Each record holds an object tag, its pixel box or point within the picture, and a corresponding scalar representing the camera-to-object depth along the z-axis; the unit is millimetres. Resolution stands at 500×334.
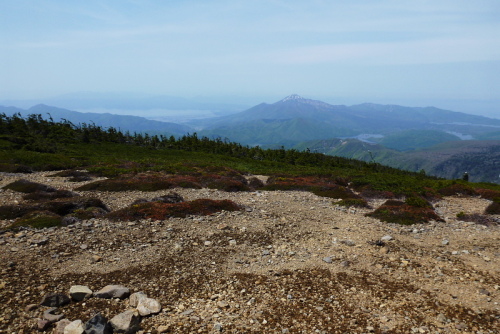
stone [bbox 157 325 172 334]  7297
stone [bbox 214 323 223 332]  7397
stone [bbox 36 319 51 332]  7051
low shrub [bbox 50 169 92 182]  26705
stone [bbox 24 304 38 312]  7641
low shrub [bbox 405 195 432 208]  21362
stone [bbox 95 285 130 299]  8514
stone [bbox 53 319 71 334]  6936
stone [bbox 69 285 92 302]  8305
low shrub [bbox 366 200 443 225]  17917
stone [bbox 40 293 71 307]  7895
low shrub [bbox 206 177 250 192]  25484
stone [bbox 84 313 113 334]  6797
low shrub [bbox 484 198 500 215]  20856
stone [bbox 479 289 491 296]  9438
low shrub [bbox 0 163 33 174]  28266
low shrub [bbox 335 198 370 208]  21891
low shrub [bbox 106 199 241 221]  15664
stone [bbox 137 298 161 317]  7902
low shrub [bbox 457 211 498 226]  18197
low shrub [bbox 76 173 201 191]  23112
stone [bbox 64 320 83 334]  6824
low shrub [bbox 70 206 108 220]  14922
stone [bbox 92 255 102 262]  10908
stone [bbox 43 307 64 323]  7297
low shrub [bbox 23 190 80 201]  18391
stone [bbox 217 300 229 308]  8523
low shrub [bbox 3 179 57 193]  20188
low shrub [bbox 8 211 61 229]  13195
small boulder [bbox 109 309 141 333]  7123
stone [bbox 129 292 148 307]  8258
